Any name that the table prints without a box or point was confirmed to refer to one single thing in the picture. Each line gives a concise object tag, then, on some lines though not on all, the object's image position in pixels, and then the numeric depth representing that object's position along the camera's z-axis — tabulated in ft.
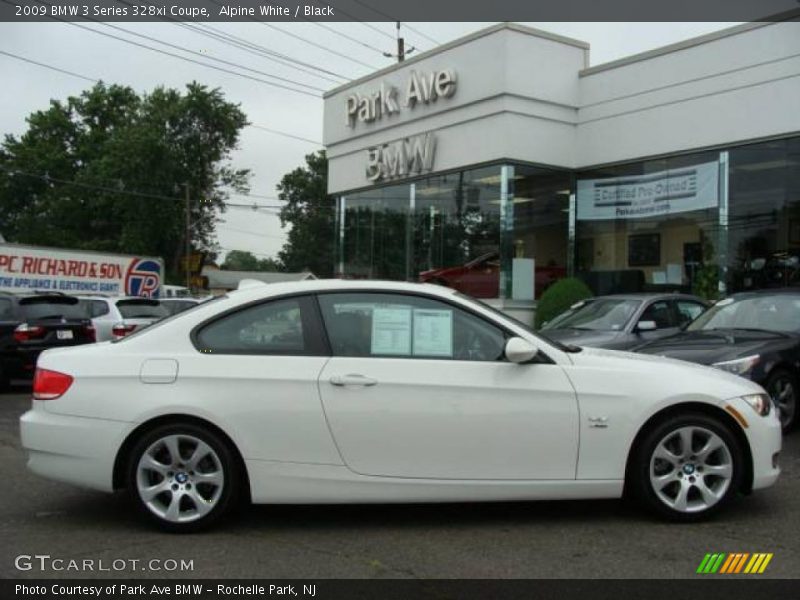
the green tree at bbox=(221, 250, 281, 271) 451.94
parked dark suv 38.99
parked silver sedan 32.40
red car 59.11
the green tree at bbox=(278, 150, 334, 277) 231.91
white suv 44.78
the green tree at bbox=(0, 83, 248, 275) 161.48
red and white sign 63.46
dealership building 49.70
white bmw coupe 15.12
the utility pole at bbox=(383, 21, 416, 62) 96.37
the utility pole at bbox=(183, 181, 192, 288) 162.40
